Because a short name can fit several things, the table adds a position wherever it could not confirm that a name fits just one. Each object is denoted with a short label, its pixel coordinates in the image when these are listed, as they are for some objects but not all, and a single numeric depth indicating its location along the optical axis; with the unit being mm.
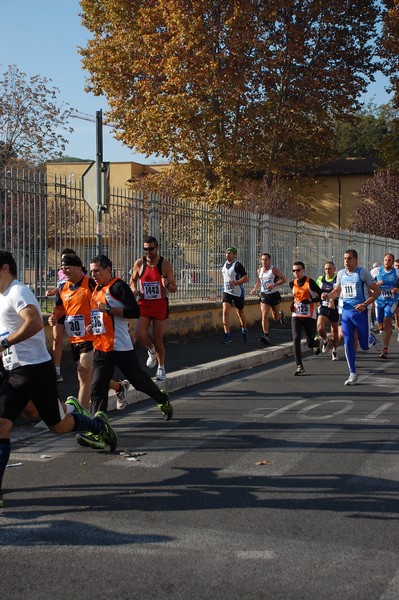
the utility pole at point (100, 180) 11430
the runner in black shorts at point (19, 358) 5547
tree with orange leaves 31484
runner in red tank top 10703
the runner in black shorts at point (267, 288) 16188
